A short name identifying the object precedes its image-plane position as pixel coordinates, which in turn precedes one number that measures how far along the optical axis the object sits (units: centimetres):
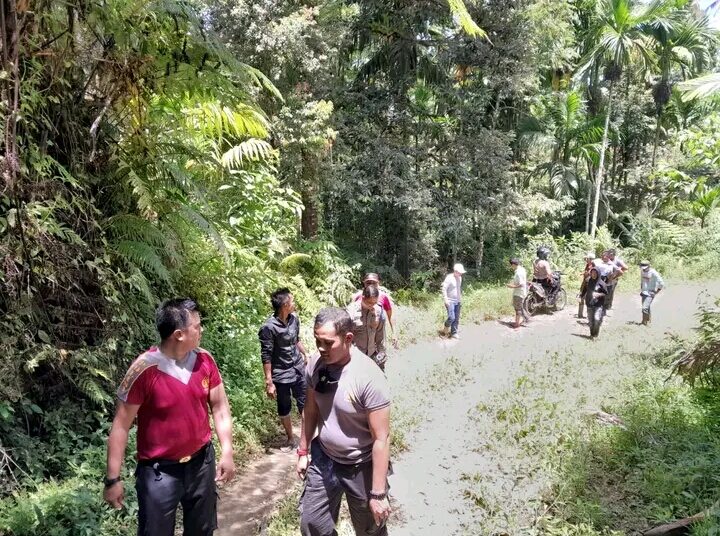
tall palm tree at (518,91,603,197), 1916
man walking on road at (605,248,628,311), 1099
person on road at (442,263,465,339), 1020
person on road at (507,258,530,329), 1127
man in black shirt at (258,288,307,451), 521
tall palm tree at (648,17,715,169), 1791
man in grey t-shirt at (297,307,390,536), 297
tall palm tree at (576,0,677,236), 1617
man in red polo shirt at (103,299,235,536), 283
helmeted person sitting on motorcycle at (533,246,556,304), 1241
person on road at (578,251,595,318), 1101
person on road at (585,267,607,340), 1016
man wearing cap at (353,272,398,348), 560
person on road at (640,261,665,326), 1120
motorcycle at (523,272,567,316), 1260
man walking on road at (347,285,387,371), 551
